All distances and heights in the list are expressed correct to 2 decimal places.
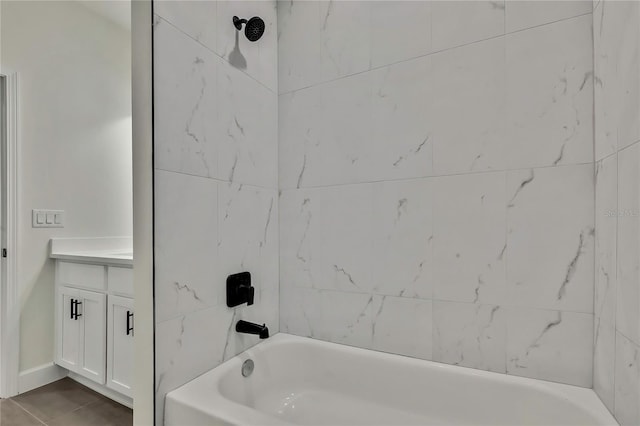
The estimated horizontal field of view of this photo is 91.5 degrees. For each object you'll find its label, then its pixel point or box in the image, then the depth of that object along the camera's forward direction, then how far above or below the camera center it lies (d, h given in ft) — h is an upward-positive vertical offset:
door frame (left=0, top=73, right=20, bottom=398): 6.62 -0.79
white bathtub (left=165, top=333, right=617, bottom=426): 3.32 -2.32
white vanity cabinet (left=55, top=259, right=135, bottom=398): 5.93 -2.30
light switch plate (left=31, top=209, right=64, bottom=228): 7.04 -0.16
